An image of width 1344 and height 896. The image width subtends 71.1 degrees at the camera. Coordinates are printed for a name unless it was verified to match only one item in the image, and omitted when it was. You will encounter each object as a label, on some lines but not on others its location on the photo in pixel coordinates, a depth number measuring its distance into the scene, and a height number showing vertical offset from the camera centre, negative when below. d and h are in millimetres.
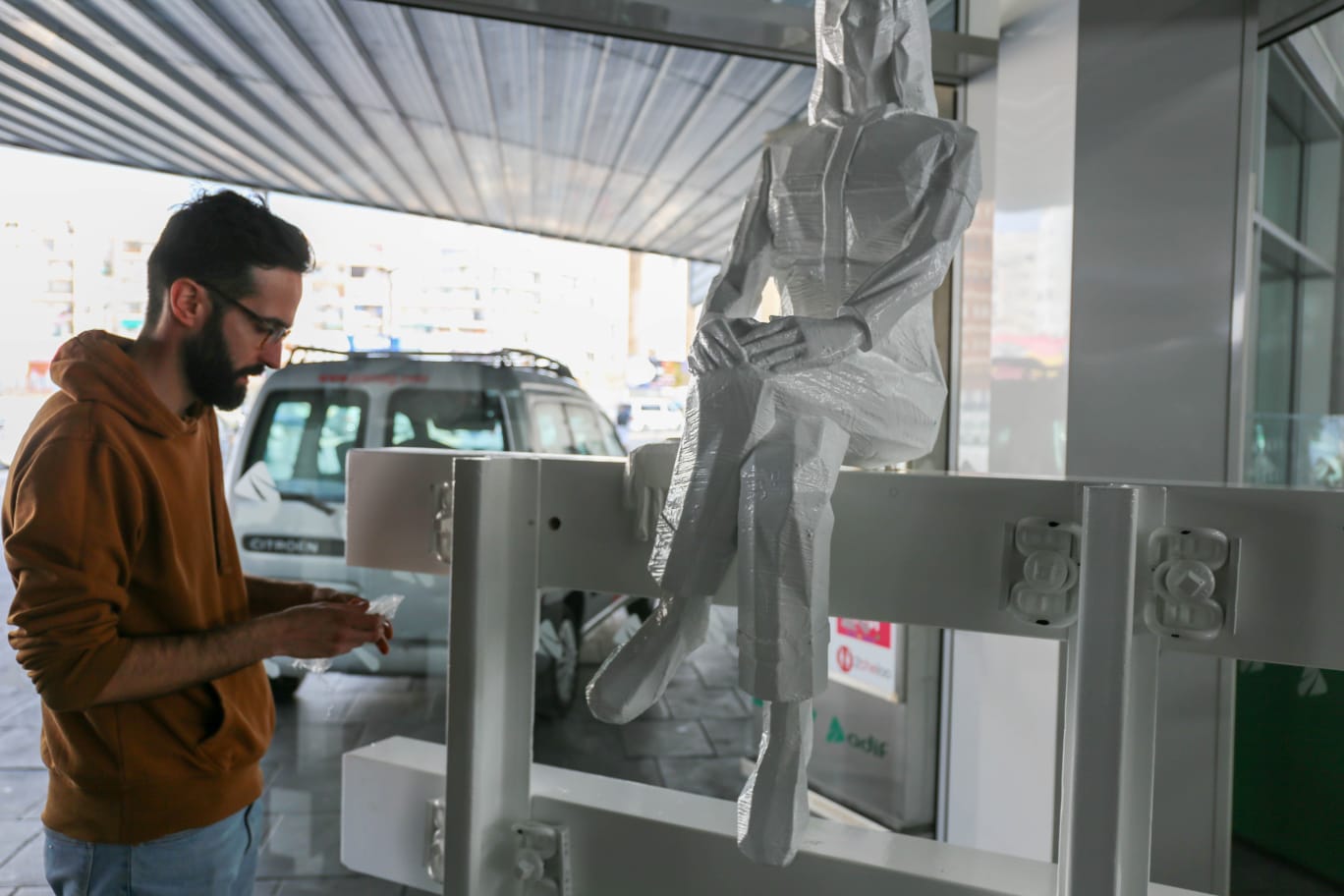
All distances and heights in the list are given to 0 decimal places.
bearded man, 1180 -228
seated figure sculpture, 1038 +81
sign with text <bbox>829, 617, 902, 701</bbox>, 3033 -717
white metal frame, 974 -207
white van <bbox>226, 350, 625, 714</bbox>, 2781 -17
